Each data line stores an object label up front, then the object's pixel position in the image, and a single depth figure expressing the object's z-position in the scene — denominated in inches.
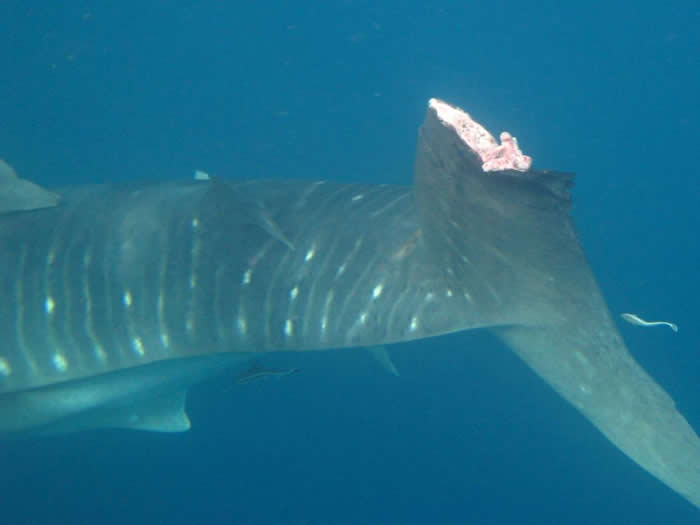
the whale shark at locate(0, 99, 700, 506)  134.2
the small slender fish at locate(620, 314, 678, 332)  186.7
